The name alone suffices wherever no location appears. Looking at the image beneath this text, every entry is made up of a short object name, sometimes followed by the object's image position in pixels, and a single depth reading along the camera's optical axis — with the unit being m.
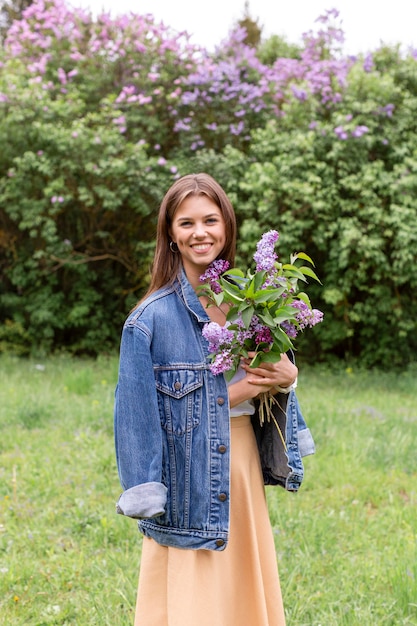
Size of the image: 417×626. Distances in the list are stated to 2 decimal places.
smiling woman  1.69
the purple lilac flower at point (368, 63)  7.27
